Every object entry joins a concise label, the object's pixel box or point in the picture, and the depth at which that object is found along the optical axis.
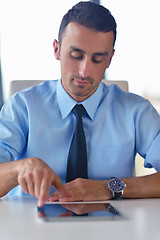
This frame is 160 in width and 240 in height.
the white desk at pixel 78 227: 0.72
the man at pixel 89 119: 1.25
